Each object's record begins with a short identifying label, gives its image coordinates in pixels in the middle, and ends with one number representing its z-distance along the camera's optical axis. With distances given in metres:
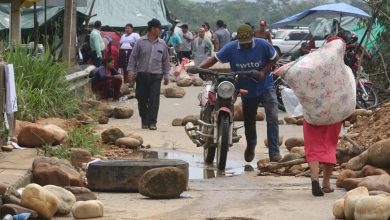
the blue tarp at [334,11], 29.72
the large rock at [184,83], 30.59
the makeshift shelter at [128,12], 35.94
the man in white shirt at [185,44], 40.88
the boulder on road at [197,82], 31.16
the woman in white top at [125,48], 28.59
